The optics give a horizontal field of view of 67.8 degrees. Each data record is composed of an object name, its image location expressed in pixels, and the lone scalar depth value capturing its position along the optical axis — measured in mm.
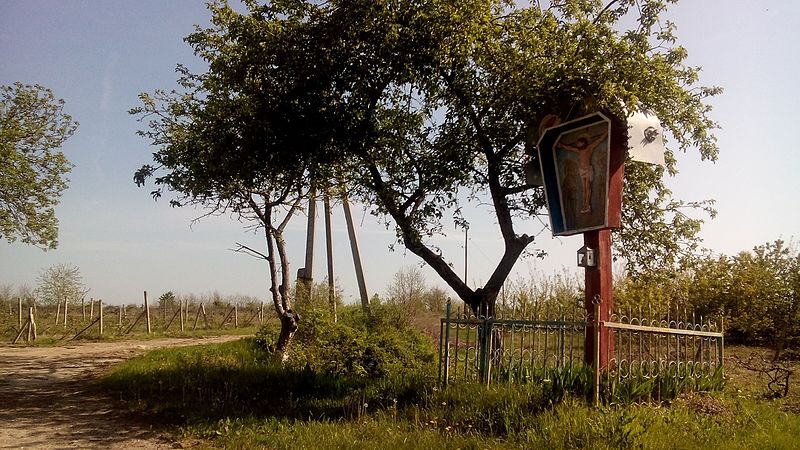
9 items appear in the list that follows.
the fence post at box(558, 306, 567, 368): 7465
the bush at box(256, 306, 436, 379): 12124
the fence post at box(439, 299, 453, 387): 8891
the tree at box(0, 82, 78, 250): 22141
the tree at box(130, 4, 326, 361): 10273
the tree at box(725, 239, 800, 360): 17422
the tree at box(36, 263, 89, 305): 37156
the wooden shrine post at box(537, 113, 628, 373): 7848
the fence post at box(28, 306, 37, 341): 22984
